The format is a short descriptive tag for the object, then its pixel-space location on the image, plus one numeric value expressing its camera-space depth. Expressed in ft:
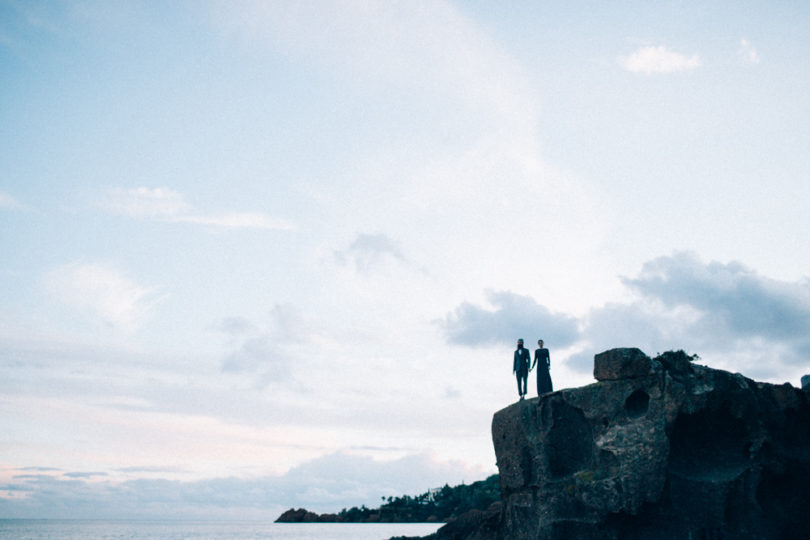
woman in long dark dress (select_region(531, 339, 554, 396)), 73.56
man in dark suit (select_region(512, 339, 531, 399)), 74.43
